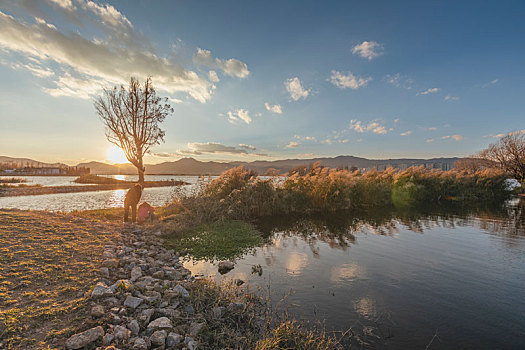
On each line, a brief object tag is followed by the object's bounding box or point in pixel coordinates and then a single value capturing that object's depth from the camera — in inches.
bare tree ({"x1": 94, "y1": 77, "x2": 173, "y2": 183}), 641.6
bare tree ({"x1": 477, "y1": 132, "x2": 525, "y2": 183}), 1208.9
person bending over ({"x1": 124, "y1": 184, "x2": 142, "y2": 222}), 326.3
